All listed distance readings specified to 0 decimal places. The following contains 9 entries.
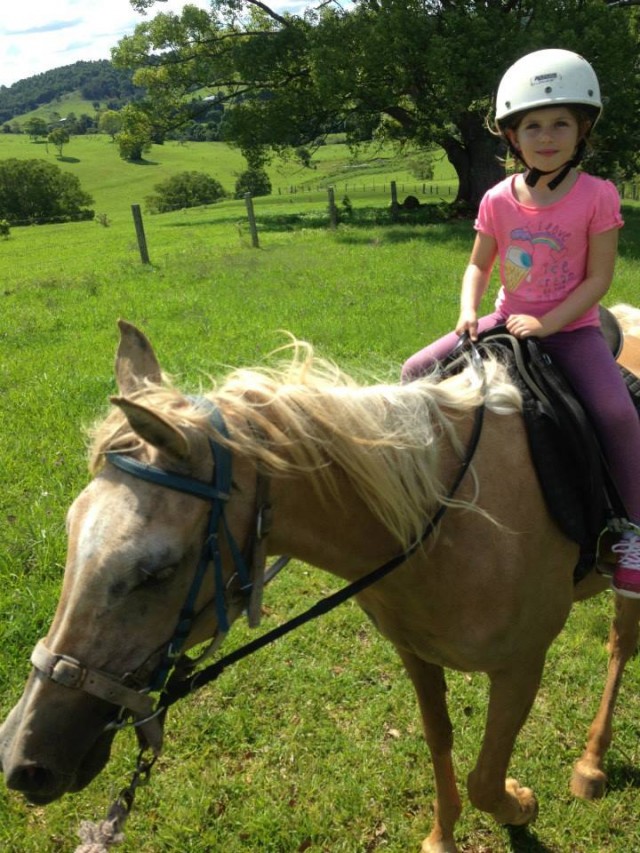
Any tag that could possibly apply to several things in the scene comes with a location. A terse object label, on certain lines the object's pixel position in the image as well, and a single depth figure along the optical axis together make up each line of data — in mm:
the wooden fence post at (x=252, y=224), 18172
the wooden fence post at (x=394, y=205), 23530
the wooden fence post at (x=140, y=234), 15926
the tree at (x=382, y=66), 17078
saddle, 2287
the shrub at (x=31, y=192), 50812
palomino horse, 1596
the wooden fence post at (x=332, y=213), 21031
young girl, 2414
